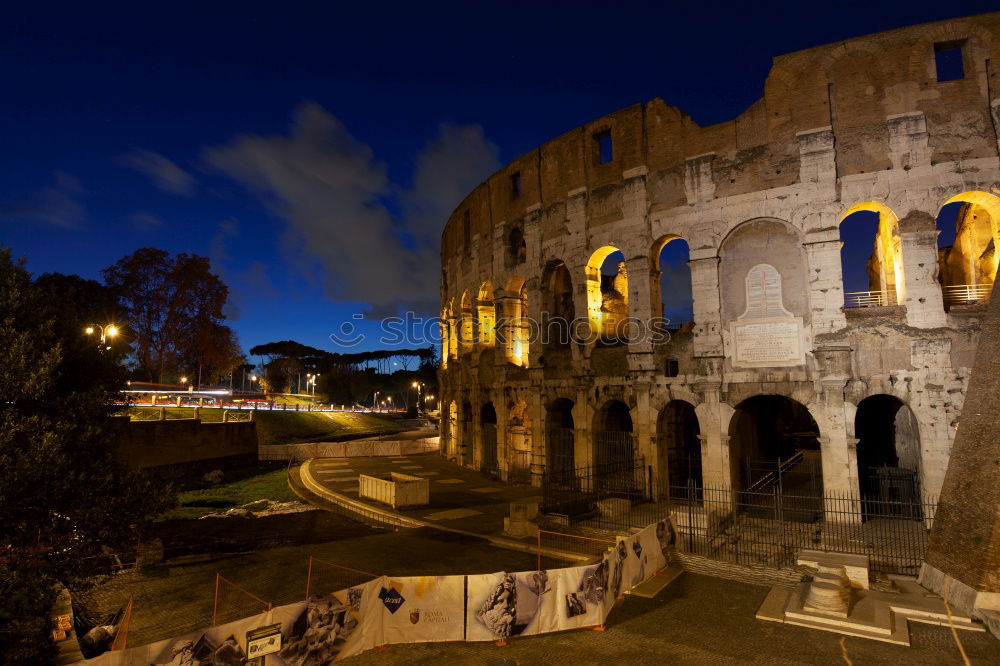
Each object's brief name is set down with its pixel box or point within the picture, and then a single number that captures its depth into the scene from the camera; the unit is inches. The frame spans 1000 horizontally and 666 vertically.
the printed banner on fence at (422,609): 316.8
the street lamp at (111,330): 840.5
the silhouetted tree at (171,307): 1654.8
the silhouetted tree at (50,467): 251.3
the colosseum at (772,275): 586.9
